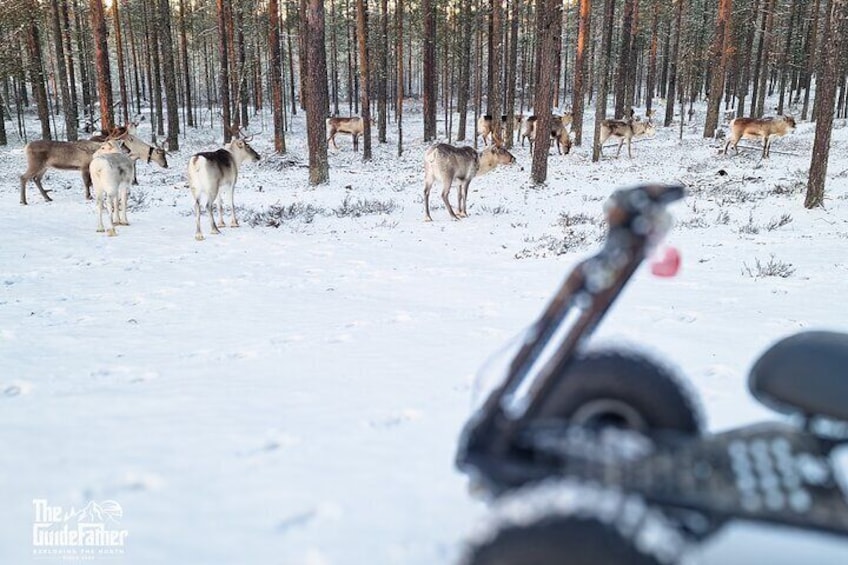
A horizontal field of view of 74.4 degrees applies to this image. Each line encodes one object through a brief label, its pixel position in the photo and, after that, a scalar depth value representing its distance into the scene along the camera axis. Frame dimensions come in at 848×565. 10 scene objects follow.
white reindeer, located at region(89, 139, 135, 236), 11.62
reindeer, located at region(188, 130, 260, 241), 11.65
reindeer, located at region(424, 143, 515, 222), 13.66
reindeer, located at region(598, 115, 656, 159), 24.64
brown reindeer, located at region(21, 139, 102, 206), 15.77
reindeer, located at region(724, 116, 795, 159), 22.48
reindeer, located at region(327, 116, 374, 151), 32.91
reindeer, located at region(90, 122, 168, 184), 19.18
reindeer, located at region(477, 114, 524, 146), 29.66
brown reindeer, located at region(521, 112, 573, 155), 26.34
